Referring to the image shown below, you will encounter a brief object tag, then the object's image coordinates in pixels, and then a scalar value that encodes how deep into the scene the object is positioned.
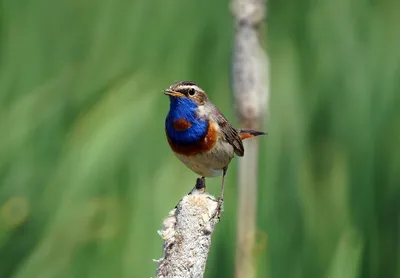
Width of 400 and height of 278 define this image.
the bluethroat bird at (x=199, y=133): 4.66
